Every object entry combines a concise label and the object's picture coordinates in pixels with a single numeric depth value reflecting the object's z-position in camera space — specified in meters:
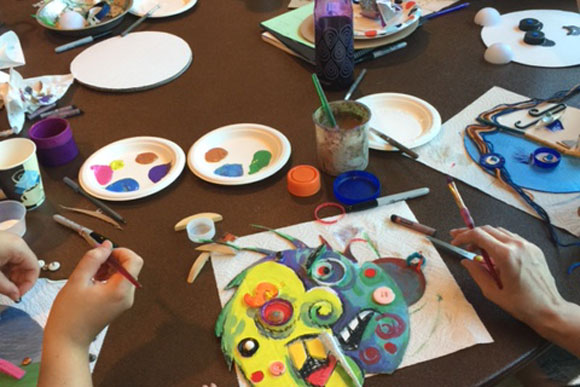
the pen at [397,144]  0.97
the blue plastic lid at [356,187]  0.90
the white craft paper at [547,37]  1.18
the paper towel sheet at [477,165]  0.85
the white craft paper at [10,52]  1.34
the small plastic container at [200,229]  0.86
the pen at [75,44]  1.39
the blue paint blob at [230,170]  0.98
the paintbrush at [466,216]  0.72
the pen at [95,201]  0.92
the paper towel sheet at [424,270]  0.69
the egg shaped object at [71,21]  1.42
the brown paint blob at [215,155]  1.02
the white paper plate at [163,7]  1.49
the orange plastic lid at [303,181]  0.92
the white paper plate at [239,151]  0.97
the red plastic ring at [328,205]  0.88
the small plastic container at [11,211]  0.92
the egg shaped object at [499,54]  1.18
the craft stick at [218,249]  0.84
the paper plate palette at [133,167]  0.96
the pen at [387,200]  0.88
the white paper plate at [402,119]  1.01
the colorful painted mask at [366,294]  0.69
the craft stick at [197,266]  0.81
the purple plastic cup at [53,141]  1.01
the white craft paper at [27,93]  1.12
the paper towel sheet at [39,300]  0.79
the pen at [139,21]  1.41
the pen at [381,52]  1.24
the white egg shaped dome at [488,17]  1.31
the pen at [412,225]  0.83
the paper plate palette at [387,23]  1.25
